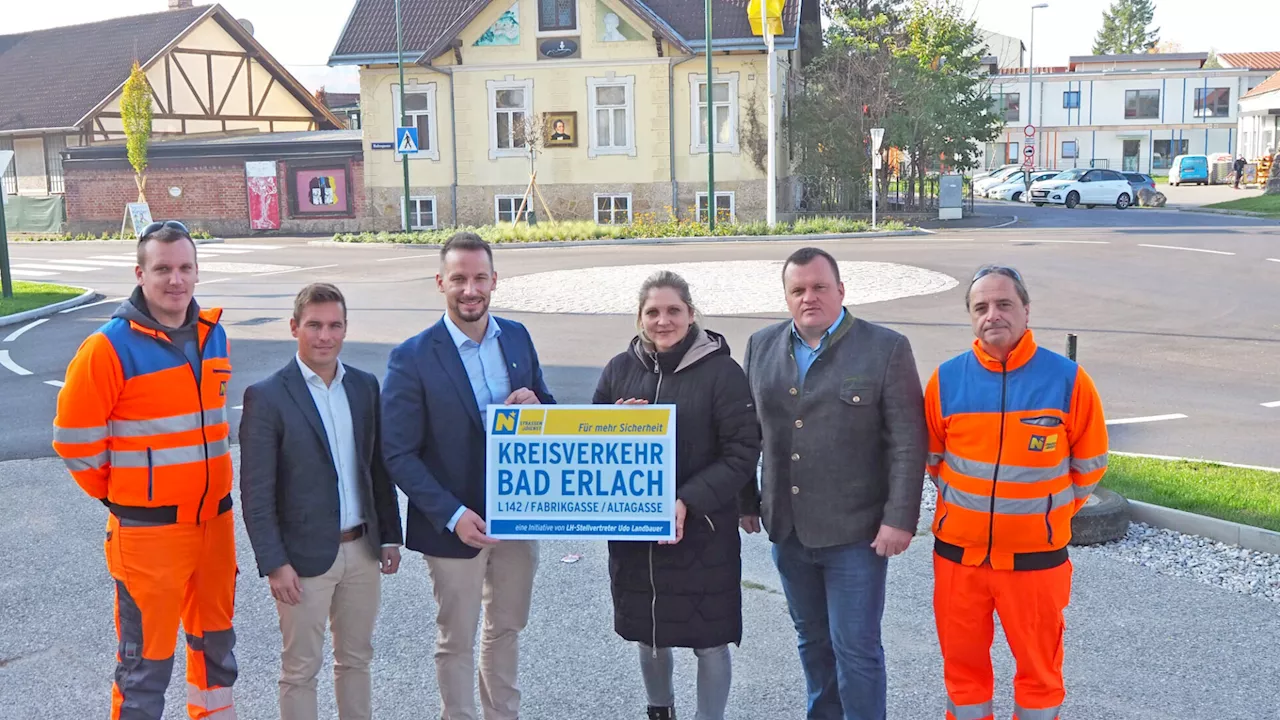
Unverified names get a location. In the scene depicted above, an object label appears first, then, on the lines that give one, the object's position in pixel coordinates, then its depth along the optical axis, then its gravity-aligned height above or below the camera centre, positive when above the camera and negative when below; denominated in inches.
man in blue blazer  174.6 -36.1
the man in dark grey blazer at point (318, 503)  168.7 -42.4
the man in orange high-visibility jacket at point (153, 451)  166.1 -34.0
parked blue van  2583.7 +61.2
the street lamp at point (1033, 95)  2116.1 +257.8
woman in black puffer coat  173.2 -41.8
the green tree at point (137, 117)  1471.5 +124.5
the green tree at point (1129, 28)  4483.3 +654.3
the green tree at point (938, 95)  1435.8 +134.4
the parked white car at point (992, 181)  2348.9 +40.6
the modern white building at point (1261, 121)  2463.1 +171.7
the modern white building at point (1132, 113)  2957.7 +216.0
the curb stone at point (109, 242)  1418.1 -31.5
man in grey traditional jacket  168.9 -36.8
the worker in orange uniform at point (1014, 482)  161.9 -39.2
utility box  1439.5 +4.5
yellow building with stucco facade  1396.4 +123.3
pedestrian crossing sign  1261.1 +75.7
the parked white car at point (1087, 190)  1860.2 +15.4
